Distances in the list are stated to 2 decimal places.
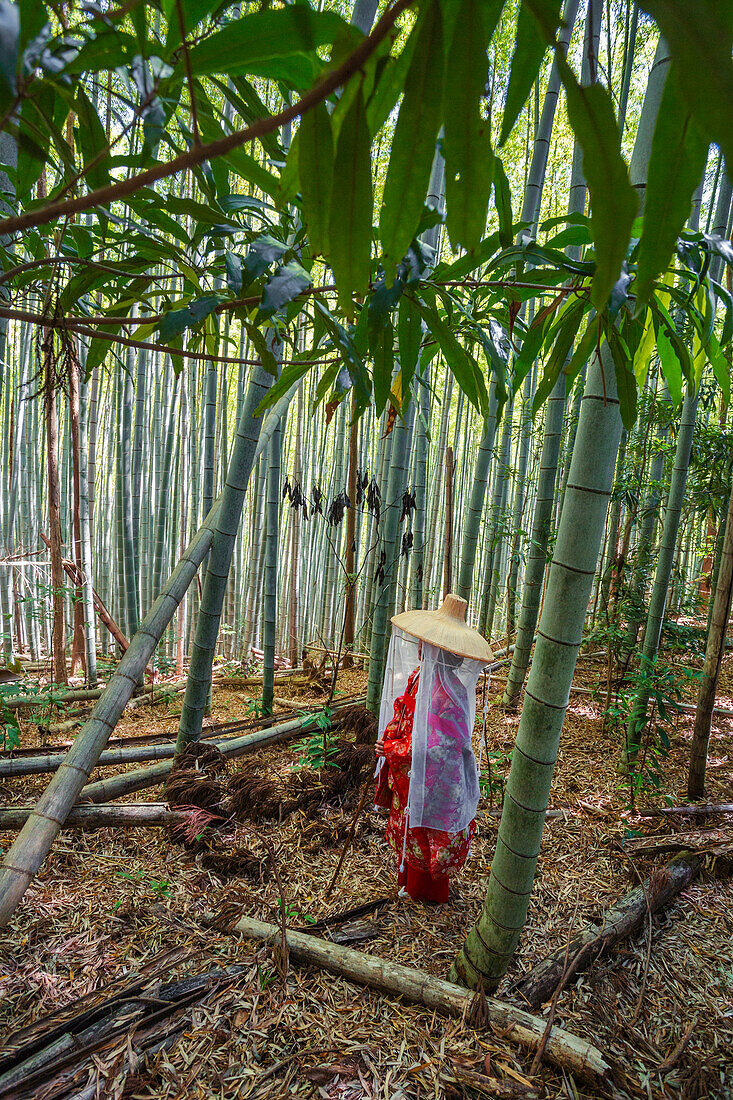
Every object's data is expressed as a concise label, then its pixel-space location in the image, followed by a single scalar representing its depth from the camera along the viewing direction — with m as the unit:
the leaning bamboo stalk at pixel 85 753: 1.46
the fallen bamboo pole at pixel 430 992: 1.12
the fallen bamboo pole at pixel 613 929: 1.33
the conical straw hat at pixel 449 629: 1.65
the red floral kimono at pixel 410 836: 1.71
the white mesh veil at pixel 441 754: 1.69
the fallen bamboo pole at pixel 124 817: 1.89
